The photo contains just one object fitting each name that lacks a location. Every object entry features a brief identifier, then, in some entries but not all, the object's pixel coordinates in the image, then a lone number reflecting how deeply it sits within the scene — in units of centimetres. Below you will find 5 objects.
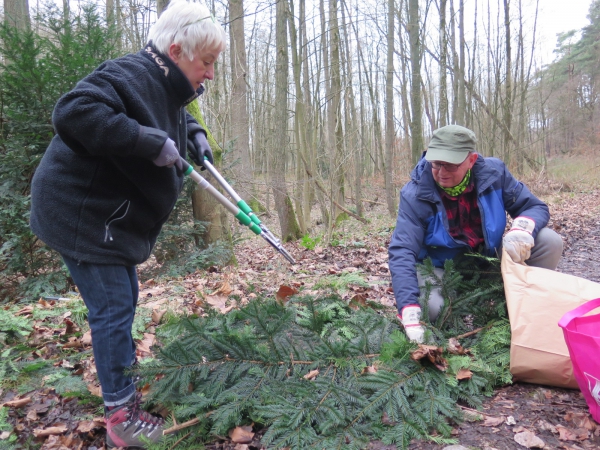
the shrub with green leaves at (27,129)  502
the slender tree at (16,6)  889
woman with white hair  170
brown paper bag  200
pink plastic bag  168
